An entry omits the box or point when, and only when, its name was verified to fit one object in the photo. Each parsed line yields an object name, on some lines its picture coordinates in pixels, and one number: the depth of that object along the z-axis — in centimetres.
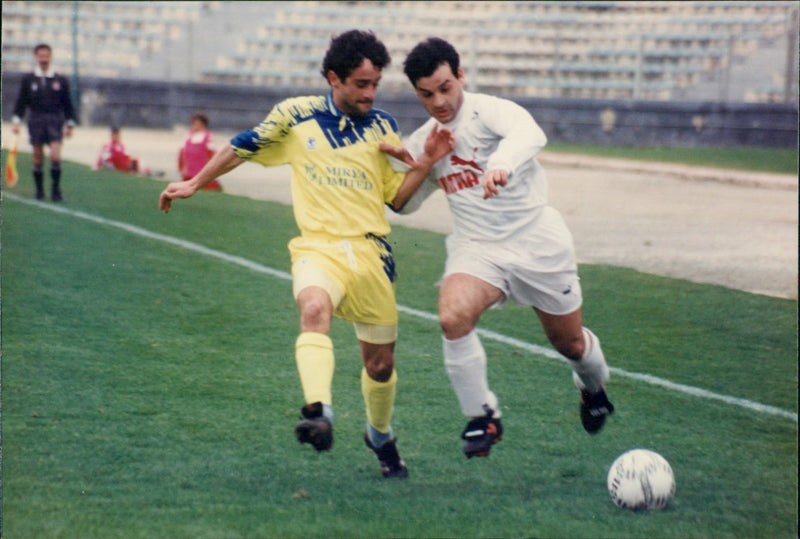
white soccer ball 869
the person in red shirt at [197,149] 2967
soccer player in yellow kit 880
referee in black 2669
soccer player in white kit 895
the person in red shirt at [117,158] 3456
